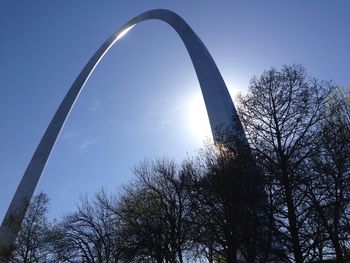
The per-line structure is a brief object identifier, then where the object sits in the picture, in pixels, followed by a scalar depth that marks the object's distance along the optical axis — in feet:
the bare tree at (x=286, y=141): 52.90
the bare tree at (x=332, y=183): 50.60
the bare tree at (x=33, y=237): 102.69
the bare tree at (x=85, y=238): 118.01
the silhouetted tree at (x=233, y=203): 56.13
